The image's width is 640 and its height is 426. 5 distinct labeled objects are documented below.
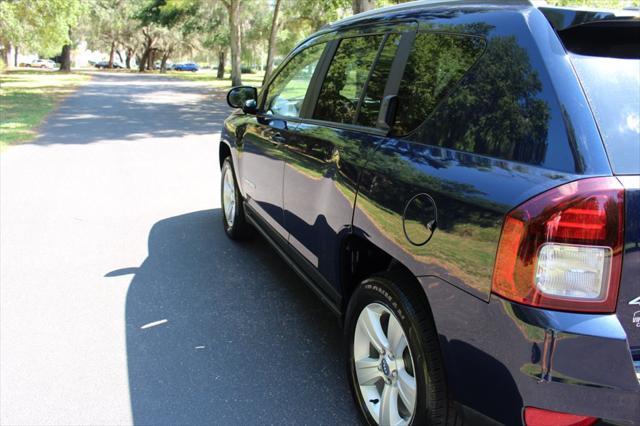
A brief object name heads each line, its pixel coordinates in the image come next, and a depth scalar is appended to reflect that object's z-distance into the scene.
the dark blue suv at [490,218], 1.77
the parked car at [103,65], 91.69
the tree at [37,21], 20.73
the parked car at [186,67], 84.50
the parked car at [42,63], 83.08
